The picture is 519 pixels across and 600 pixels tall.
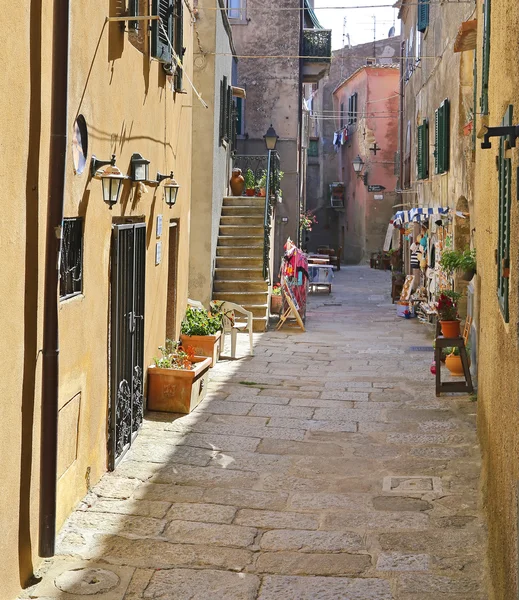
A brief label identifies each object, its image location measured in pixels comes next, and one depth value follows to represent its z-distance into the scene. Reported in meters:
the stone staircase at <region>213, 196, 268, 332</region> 16.58
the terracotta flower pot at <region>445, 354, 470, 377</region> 11.52
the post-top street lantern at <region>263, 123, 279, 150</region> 21.67
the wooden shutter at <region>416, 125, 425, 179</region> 19.55
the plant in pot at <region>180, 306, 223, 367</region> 12.23
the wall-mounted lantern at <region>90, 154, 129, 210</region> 6.78
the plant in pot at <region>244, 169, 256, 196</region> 19.92
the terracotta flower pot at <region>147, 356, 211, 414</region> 9.60
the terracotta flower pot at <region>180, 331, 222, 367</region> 12.24
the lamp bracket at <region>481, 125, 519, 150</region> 4.08
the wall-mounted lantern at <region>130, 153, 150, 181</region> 8.16
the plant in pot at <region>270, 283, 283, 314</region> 18.98
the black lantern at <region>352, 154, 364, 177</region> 33.34
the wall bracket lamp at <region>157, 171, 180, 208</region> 10.23
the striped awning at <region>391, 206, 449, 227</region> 15.93
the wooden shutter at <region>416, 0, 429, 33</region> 19.11
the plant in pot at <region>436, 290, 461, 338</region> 11.08
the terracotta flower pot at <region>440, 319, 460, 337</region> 11.06
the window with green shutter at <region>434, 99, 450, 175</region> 15.62
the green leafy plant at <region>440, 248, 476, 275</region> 12.43
